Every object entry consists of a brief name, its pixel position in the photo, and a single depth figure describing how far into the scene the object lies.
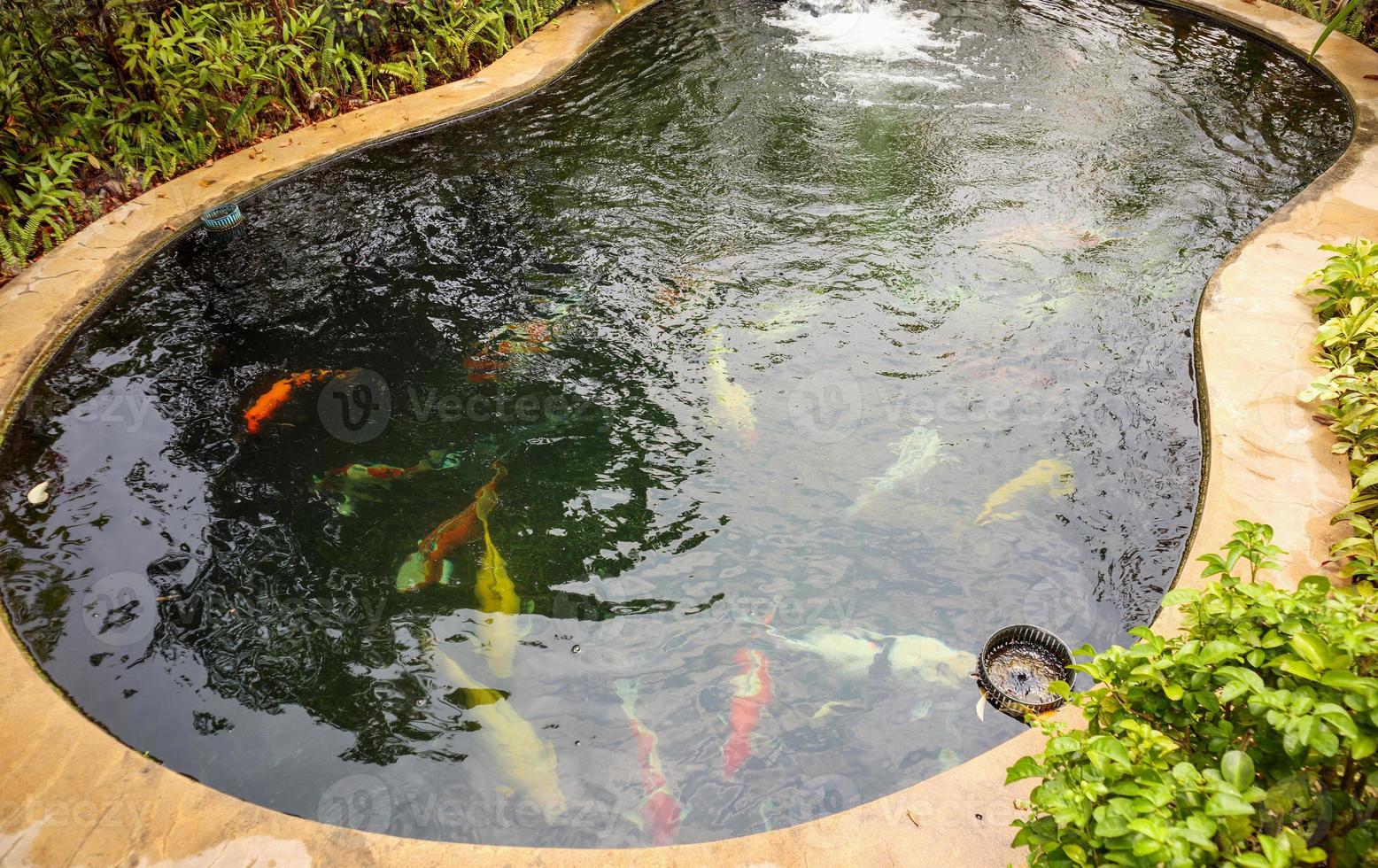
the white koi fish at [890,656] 3.37
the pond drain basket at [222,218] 6.06
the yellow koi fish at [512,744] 3.05
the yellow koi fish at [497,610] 3.54
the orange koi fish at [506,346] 4.96
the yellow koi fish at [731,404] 4.51
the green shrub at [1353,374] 3.30
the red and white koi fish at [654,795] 2.93
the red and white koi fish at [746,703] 3.15
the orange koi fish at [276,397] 4.67
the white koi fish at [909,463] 4.14
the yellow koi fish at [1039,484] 4.03
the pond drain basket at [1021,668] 3.14
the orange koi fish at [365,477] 4.28
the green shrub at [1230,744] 1.50
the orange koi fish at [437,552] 3.86
